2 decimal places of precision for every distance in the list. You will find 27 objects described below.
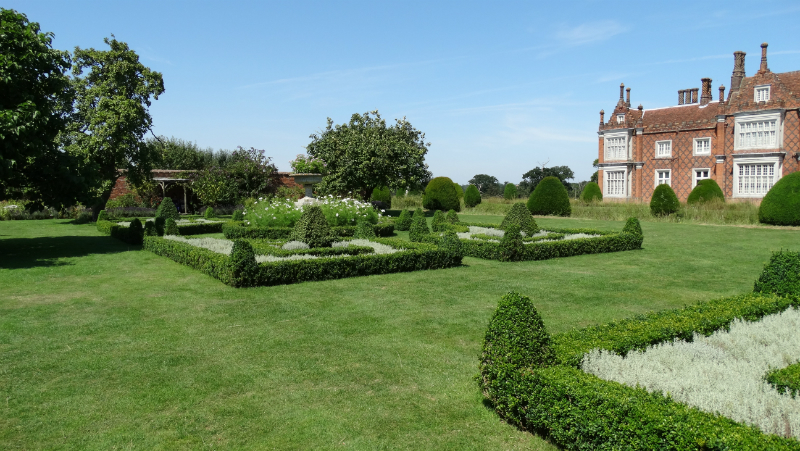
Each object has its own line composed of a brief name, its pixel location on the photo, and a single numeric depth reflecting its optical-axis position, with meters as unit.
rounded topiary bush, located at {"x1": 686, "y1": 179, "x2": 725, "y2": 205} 27.62
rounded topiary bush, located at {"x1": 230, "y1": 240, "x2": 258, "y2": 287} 9.34
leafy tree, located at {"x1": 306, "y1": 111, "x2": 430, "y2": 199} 28.31
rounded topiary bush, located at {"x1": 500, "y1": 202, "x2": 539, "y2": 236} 15.42
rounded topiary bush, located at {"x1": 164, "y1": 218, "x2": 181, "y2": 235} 16.38
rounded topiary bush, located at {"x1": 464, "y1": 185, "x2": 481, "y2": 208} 35.09
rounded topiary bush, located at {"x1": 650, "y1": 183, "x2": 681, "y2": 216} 25.20
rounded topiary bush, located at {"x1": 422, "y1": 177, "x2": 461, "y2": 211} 33.38
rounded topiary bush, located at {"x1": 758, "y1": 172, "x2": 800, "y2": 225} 20.80
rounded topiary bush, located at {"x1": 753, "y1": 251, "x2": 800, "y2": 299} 6.80
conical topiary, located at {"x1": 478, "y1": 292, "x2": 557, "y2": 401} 4.18
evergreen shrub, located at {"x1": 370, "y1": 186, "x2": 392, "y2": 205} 38.06
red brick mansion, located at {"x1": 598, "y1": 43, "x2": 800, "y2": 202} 31.06
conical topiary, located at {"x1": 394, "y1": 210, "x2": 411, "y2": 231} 20.92
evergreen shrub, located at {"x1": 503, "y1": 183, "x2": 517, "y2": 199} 41.78
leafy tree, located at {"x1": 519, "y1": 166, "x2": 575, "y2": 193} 57.11
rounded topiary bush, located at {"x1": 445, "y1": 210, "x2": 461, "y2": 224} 18.28
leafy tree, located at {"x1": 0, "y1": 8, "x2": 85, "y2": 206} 12.24
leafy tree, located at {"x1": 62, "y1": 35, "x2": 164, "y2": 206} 24.39
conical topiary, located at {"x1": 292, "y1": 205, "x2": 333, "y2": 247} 12.97
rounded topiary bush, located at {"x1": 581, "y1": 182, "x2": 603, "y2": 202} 36.91
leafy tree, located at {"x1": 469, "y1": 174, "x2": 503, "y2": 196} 62.29
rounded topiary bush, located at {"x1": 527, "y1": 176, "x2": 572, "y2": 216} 28.27
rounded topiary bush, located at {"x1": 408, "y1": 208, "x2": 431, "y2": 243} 15.54
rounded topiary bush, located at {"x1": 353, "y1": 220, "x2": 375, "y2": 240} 15.42
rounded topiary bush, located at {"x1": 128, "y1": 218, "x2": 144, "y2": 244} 16.30
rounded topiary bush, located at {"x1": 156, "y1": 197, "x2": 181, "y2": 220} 20.23
